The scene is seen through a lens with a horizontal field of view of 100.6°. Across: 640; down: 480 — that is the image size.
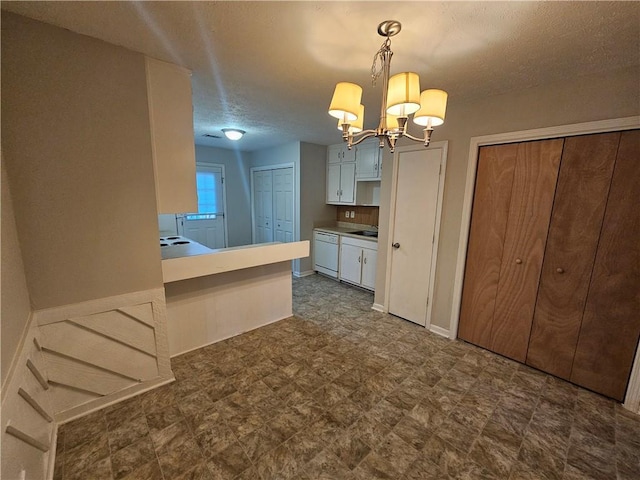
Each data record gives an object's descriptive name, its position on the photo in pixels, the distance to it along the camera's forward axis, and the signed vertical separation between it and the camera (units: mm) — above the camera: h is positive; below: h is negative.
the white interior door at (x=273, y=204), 4855 -65
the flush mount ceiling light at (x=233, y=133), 3590 +904
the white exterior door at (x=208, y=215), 5188 -318
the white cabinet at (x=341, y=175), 4465 +472
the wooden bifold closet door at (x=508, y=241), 2195 -313
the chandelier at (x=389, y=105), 1374 +508
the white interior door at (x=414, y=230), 2816 -292
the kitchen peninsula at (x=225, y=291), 2352 -930
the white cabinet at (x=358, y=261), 4027 -926
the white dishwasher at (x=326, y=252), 4578 -897
